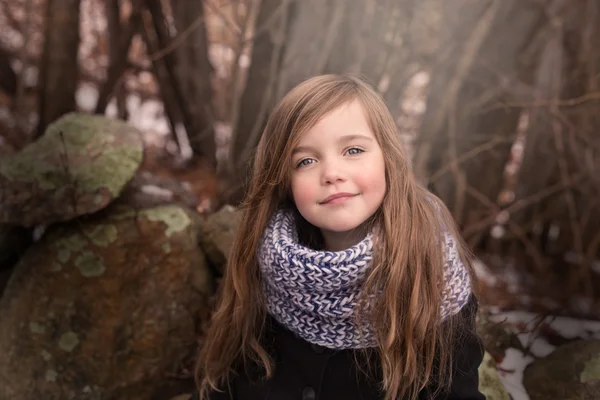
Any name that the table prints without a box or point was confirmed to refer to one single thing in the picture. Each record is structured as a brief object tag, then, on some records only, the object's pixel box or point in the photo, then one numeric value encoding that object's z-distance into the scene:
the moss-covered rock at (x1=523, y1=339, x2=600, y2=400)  1.79
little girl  1.37
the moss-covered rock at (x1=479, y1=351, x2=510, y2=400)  1.90
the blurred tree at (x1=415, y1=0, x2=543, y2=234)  2.99
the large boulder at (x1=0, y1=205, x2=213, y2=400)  2.03
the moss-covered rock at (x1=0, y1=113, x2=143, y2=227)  1.99
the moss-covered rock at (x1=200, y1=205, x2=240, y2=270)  2.28
